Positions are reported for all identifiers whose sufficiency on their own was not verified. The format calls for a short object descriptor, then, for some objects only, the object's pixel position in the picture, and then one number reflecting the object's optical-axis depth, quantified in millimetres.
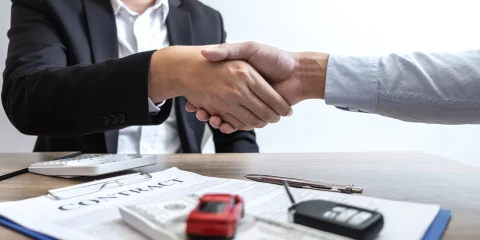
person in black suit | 675
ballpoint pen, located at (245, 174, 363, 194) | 487
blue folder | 331
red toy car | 275
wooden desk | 449
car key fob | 298
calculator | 576
